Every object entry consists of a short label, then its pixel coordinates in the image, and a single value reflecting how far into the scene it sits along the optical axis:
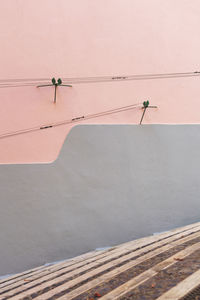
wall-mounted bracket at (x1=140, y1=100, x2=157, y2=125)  5.81
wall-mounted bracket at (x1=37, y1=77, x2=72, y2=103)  5.35
